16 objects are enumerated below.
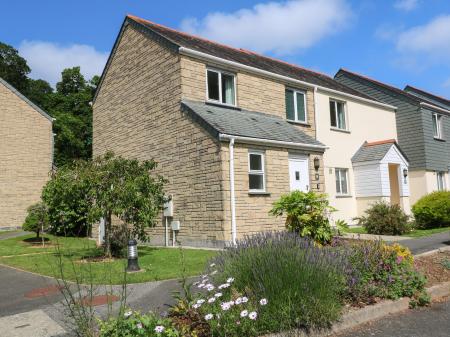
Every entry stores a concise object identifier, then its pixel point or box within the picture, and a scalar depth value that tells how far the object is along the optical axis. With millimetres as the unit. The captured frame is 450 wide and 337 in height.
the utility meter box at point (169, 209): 14719
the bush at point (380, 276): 5965
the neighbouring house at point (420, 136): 22734
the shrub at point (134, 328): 4207
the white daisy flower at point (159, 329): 4113
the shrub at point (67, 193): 11219
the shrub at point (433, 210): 17062
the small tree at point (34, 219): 17425
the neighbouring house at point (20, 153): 25812
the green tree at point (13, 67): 50469
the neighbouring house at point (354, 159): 19297
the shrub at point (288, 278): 4793
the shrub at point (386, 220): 15195
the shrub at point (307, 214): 8492
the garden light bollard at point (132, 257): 9379
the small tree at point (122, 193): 11211
